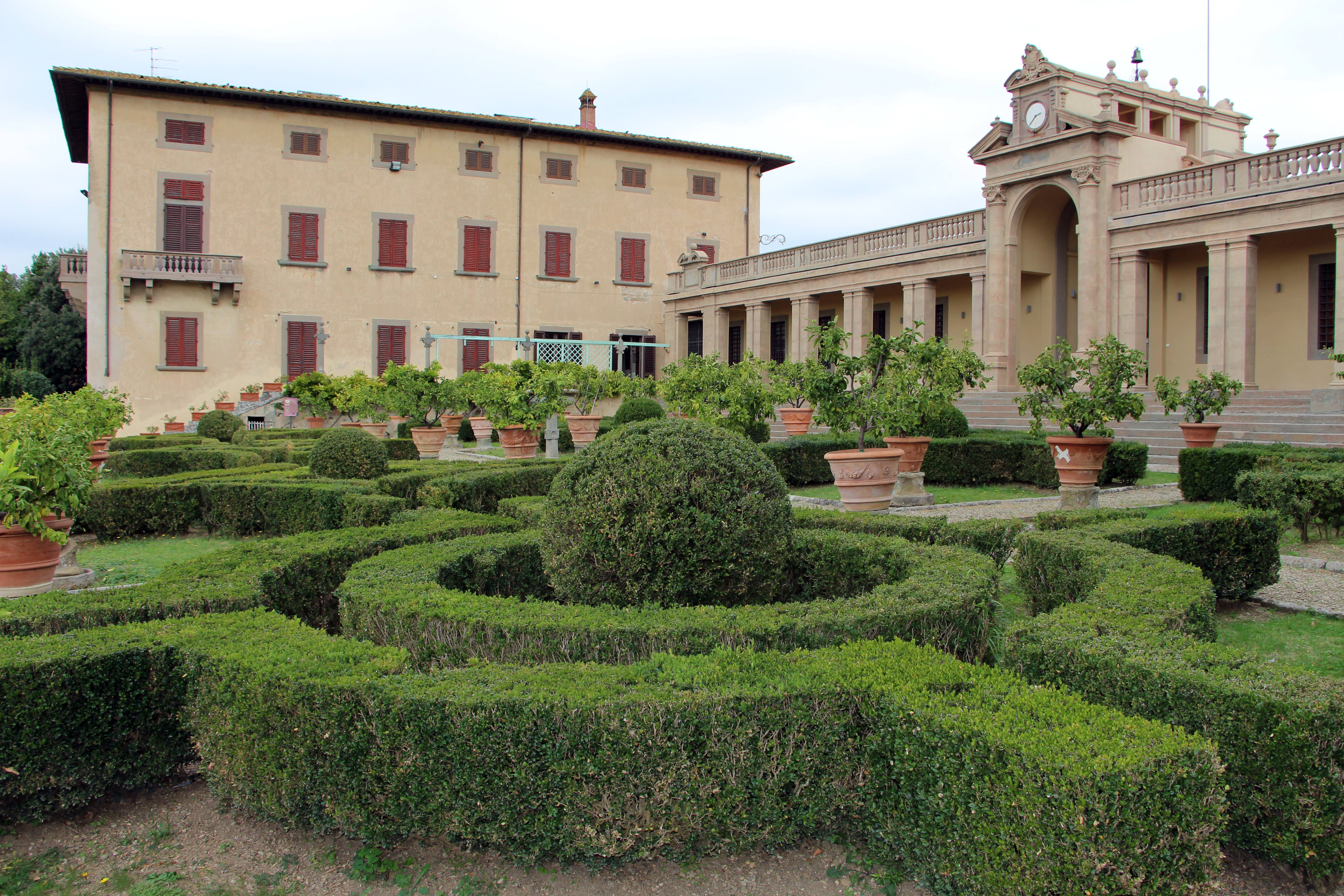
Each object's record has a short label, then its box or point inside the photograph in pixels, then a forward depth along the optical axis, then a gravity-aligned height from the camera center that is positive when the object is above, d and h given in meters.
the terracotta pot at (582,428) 19.06 +0.27
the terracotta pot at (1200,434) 13.41 +0.19
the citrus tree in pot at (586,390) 19.12 +1.15
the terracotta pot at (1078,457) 10.29 -0.14
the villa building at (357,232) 27.28 +7.00
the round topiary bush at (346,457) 11.42 -0.25
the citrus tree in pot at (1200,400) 13.39 +0.70
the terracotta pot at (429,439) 19.38 -0.03
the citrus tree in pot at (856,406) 10.17 +0.46
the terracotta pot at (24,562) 6.76 -0.98
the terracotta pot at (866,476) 10.12 -0.37
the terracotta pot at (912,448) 11.95 -0.06
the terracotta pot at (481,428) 24.16 +0.29
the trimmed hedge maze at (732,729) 2.65 -0.99
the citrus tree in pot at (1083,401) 10.38 +0.53
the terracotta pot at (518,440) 17.75 -0.02
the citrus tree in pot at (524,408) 17.38 +0.62
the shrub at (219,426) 21.44 +0.24
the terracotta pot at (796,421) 20.20 +0.49
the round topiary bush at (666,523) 4.78 -0.44
